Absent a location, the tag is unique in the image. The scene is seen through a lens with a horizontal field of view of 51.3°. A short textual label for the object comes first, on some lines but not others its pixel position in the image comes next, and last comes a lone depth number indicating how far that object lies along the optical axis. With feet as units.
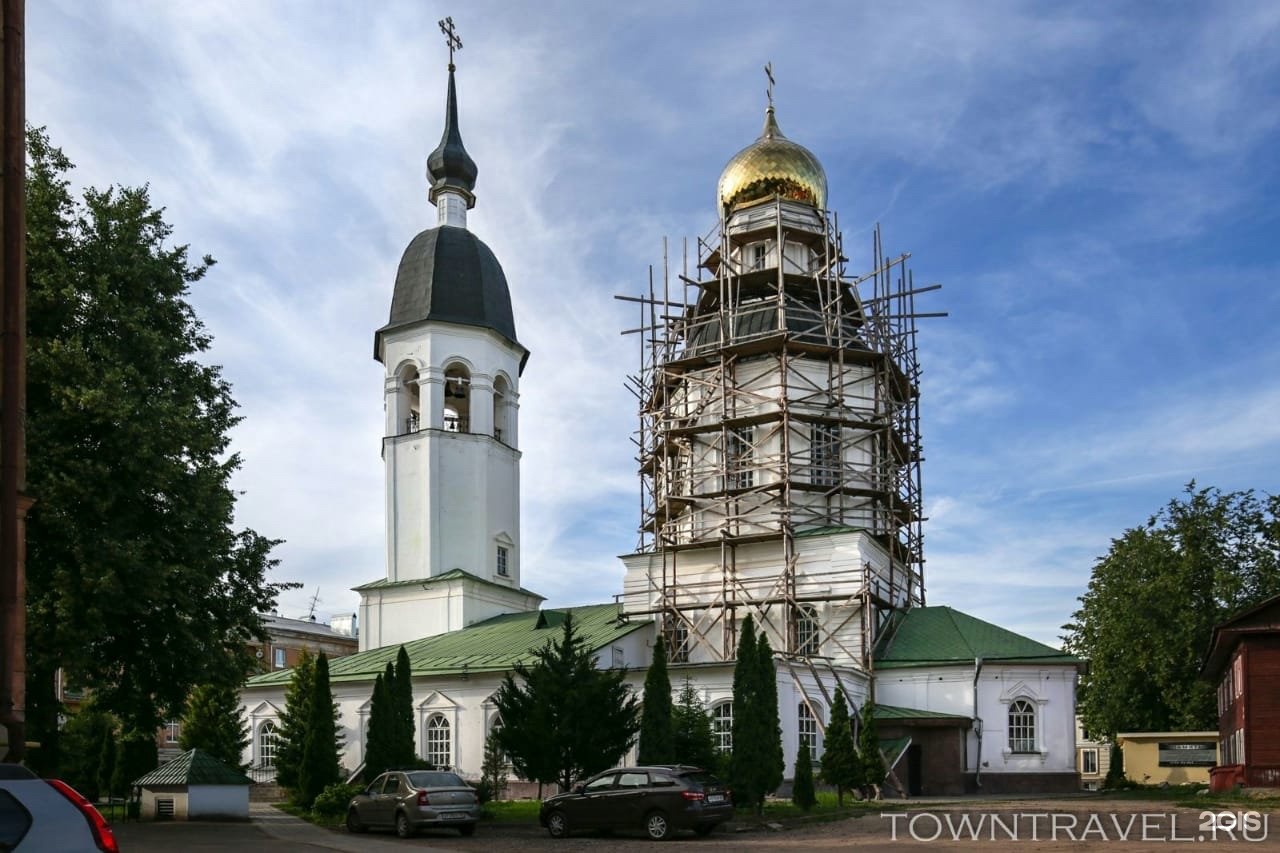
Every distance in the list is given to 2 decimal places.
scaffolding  128.06
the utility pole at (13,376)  45.47
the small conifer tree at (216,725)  140.26
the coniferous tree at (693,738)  92.63
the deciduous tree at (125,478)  74.38
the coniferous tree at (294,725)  119.82
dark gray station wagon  69.56
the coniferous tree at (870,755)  102.95
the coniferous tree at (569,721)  90.89
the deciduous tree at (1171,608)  148.87
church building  120.78
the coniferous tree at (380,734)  95.35
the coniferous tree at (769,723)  85.20
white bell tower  149.28
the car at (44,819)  27.40
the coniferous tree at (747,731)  84.99
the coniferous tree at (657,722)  88.02
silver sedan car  74.23
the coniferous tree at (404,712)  96.89
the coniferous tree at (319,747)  94.02
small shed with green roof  84.07
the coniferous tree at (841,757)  97.86
